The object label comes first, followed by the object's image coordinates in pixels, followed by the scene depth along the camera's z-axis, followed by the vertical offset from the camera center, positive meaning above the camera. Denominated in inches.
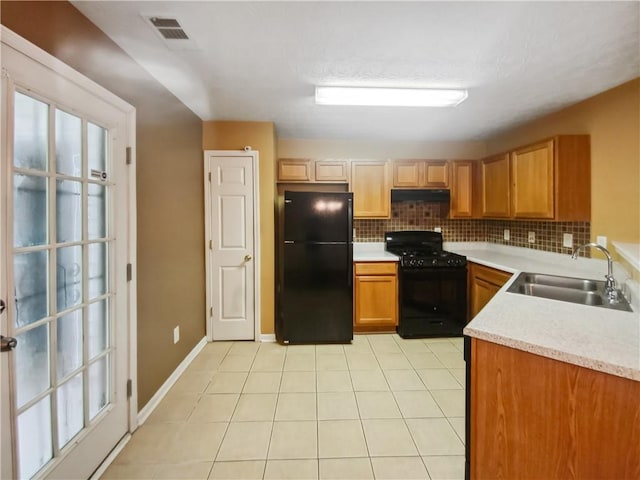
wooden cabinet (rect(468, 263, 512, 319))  110.5 -20.1
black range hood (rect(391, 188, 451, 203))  142.5 +19.3
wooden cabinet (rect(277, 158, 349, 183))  141.6 +31.1
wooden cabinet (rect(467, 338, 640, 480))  36.3 -25.6
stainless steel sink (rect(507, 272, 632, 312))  77.9 -15.7
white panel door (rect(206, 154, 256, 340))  122.0 -4.7
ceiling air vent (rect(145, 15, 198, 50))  58.7 +43.5
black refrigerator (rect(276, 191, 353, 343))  119.6 -12.9
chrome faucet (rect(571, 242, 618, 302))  69.6 -13.1
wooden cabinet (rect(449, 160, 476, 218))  144.9 +21.6
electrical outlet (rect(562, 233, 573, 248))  107.4 -2.3
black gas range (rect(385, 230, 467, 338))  128.1 -27.3
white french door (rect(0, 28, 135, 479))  43.3 -5.6
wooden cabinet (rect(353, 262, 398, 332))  131.0 -26.8
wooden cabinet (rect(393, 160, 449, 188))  143.5 +30.0
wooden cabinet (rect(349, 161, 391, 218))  142.2 +22.4
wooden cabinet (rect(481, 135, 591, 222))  98.9 +19.7
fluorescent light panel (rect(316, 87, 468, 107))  87.9 +43.2
